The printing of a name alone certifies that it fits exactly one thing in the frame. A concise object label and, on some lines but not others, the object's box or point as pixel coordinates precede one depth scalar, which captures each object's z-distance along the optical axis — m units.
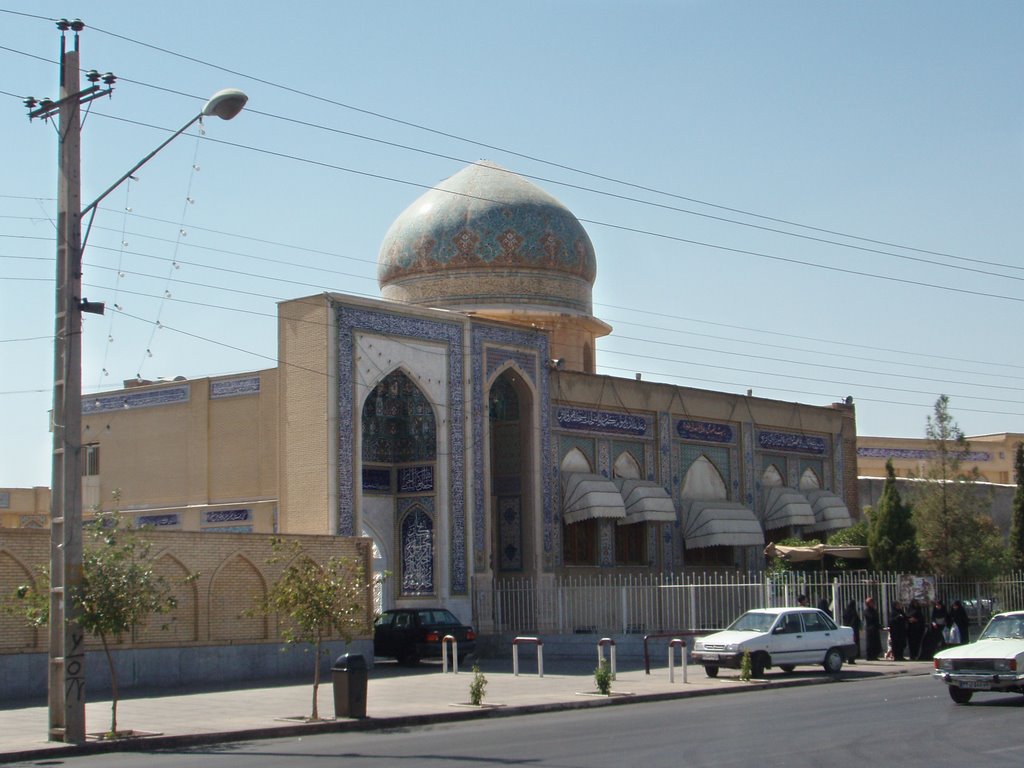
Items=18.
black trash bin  16.42
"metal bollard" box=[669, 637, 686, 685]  20.88
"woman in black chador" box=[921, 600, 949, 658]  26.22
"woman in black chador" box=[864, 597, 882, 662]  25.98
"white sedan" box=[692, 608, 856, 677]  22.02
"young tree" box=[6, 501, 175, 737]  14.58
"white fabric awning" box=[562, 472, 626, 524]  30.50
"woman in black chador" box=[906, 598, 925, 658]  26.20
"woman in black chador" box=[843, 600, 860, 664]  26.14
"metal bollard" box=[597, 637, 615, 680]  20.31
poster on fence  27.88
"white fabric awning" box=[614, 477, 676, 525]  32.00
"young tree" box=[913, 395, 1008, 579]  29.45
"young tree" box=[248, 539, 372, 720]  16.78
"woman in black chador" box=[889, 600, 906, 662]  26.05
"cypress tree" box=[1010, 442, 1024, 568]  34.53
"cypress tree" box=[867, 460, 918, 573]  29.62
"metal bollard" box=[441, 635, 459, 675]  22.95
